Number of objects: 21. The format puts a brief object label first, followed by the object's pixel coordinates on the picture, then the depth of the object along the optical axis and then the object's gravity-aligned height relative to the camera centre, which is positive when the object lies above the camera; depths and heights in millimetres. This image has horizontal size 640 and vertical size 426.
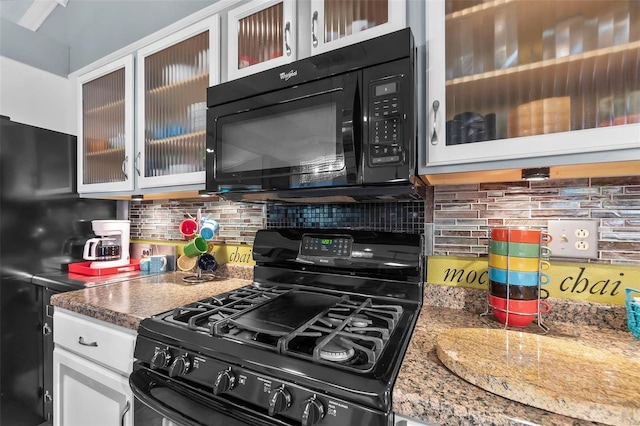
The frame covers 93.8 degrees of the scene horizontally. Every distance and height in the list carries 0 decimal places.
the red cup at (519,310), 918 -300
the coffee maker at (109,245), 1782 -197
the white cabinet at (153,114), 1418 +535
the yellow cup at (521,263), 920 -156
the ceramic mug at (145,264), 1880 -318
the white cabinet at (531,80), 741 +371
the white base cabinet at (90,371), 1047 -607
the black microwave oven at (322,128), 918 +301
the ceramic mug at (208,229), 1683 -88
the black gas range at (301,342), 645 -340
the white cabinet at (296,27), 1016 +695
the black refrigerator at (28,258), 1640 -260
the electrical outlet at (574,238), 958 -83
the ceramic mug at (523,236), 923 -71
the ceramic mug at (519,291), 920 -243
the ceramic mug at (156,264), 1857 -315
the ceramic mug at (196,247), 1653 -186
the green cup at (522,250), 921 -114
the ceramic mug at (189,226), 1765 -74
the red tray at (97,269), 1754 -337
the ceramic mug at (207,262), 1636 -268
